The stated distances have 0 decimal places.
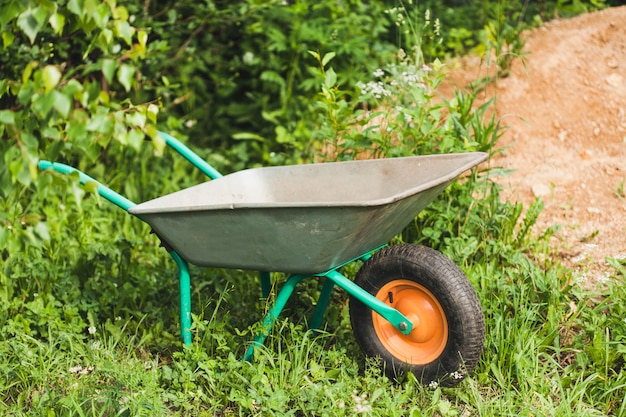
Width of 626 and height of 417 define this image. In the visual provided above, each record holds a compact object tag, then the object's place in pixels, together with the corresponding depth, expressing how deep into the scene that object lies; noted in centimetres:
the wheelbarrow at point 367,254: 223
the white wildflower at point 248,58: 442
